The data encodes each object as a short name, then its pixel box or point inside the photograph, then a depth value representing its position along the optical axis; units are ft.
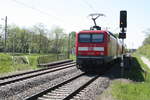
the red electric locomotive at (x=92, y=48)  56.95
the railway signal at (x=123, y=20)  39.30
